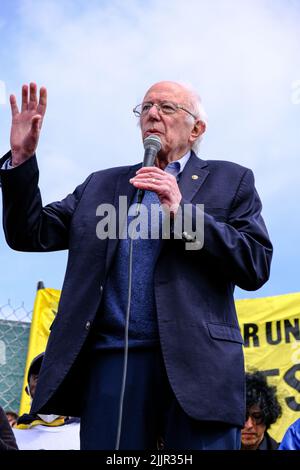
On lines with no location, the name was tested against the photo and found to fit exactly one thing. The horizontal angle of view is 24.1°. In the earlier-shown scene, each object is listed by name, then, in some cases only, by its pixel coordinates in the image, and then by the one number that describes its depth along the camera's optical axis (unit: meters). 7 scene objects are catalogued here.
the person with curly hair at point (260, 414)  5.91
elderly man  2.26
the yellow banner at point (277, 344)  6.15
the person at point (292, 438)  4.29
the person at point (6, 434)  4.32
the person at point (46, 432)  5.82
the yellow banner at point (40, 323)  6.30
